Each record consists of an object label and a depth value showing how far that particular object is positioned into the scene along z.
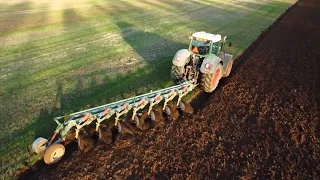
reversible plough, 6.65
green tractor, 9.41
